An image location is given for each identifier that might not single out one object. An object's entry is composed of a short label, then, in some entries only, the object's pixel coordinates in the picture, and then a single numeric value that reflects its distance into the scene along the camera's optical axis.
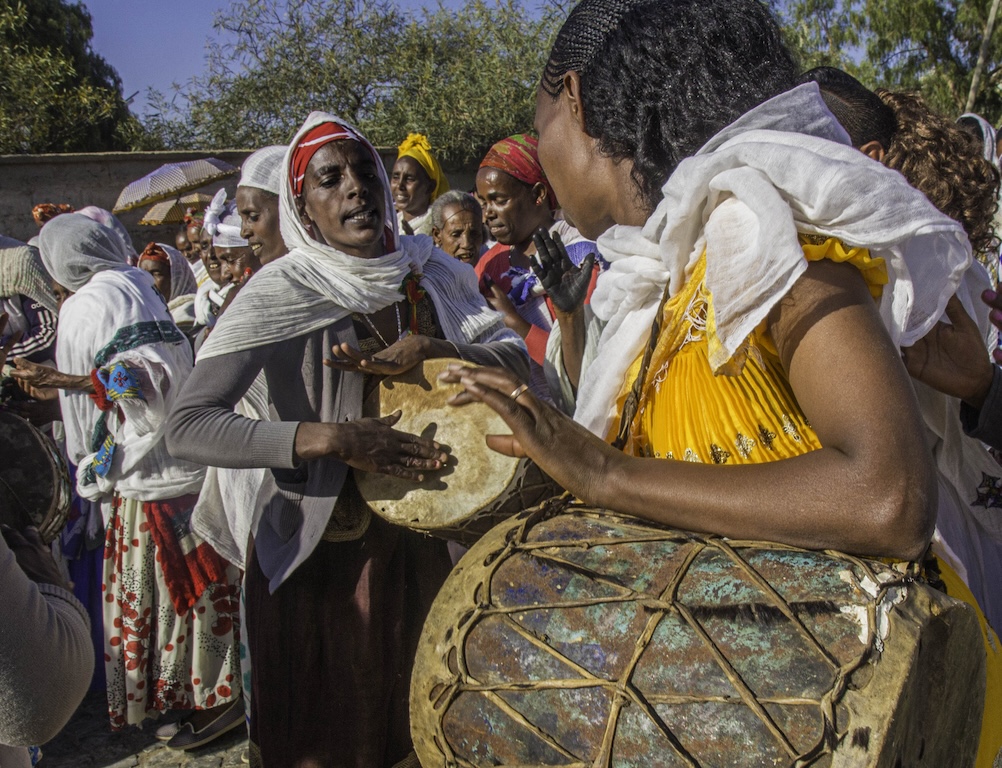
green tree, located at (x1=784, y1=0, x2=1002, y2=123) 19.17
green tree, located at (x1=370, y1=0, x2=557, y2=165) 15.14
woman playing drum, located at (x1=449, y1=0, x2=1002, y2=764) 1.15
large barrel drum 1.08
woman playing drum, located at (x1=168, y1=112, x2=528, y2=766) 2.82
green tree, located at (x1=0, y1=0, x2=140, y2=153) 18.11
